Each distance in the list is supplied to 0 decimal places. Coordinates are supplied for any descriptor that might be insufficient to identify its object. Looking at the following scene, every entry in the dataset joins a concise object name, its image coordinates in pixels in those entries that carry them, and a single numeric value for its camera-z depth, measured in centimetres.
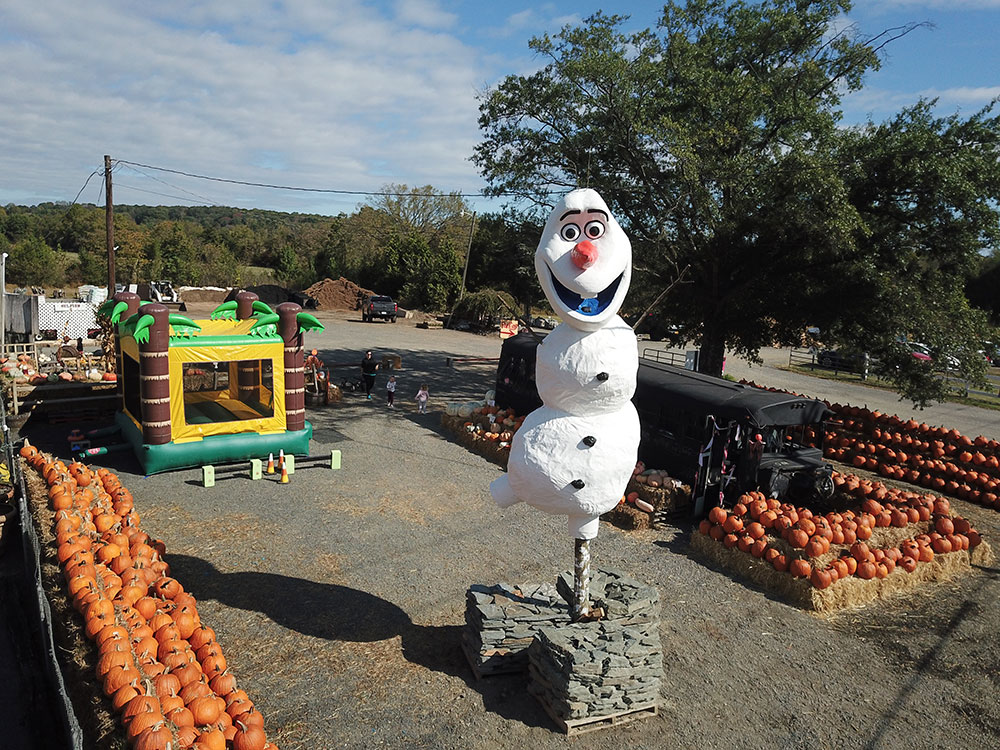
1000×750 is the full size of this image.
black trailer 1025
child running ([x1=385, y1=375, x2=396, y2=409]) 1742
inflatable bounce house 1149
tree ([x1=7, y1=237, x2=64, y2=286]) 4912
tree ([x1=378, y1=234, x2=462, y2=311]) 4653
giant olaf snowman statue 547
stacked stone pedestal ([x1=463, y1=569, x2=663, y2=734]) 555
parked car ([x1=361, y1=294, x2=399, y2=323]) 4131
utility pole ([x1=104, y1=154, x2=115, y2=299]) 2359
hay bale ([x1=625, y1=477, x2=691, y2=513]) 1038
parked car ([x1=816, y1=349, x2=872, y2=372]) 3003
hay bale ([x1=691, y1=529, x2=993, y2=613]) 795
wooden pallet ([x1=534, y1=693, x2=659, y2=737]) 551
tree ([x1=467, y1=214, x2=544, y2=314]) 1897
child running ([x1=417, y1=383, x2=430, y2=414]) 1703
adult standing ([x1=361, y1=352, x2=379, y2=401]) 1845
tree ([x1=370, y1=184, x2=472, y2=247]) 6100
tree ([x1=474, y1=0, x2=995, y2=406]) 1535
